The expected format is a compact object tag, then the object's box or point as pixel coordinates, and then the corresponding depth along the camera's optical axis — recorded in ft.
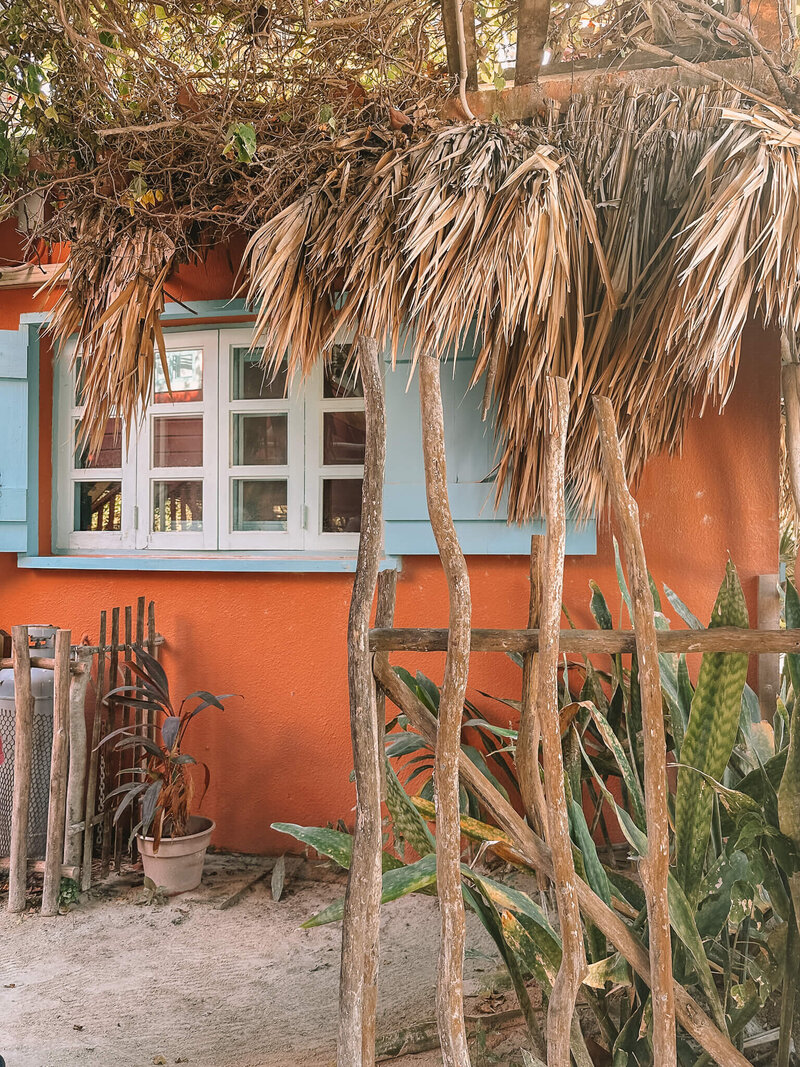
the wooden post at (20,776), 9.66
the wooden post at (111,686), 10.41
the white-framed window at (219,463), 11.25
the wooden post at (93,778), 10.02
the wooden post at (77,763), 9.84
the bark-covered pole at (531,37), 6.98
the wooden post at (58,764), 9.67
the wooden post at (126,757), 10.55
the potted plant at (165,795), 9.77
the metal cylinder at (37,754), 10.34
